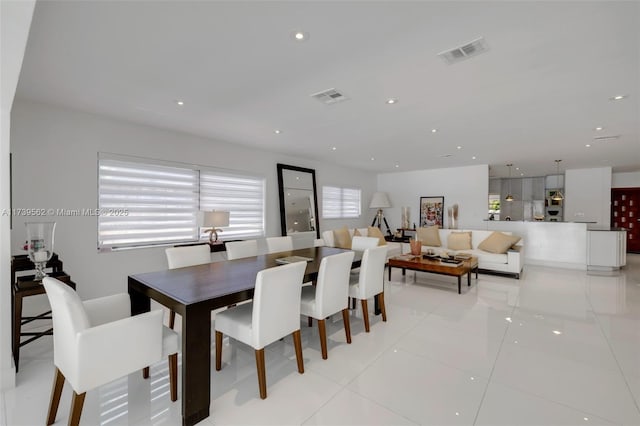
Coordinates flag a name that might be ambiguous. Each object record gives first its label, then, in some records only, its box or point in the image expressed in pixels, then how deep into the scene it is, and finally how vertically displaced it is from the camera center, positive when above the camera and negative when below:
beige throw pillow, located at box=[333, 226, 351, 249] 6.15 -0.62
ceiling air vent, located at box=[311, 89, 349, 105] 2.91 +1.22
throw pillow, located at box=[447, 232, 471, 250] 6.34 -0.67
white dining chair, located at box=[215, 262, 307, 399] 2.03 -0.85
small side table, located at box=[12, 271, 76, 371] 2.34 -0.72
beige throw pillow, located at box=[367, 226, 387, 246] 6.99 -0.54
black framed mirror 5.97 +0.20
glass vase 2.43 -0.30
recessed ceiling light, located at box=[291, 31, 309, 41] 1.91 +1.20
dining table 1.77 -0.63
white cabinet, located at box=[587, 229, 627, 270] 5.77 -0.77
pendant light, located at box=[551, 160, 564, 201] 8.25 +0.53
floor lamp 8.22 +0.28
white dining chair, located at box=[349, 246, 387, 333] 3.09 -0.78
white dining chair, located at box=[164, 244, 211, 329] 3.01 -0.53
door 8.71 -0.02
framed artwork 8.07 +0.00
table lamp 4.26 -0.14
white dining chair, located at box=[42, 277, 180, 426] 1.54 -0.80
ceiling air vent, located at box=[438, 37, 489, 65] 2.04 +1.22
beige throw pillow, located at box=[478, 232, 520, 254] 5.57 -0.63
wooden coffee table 4.54 -0.93
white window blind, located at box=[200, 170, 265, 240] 4.83 +0.19
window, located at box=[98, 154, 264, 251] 3.77 +0.14
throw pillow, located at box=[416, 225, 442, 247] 6.85 -0.61
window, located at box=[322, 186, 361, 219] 7.27 +0.22
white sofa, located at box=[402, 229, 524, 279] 5.38 -0.93
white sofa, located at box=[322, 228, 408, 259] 5.93 -0.70
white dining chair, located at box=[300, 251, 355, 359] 2.56 -0.81
